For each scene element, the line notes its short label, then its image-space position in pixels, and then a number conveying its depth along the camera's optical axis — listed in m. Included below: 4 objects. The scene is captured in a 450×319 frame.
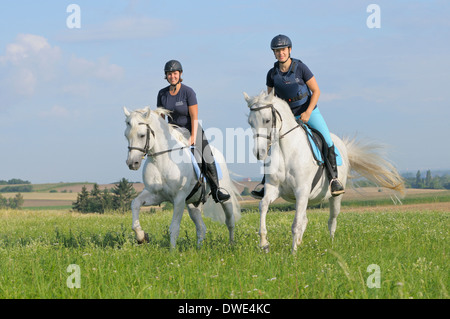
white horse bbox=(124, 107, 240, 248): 15.99
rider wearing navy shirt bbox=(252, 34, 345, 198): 16.96
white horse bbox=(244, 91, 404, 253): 14.86
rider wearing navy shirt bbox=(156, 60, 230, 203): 17.98
